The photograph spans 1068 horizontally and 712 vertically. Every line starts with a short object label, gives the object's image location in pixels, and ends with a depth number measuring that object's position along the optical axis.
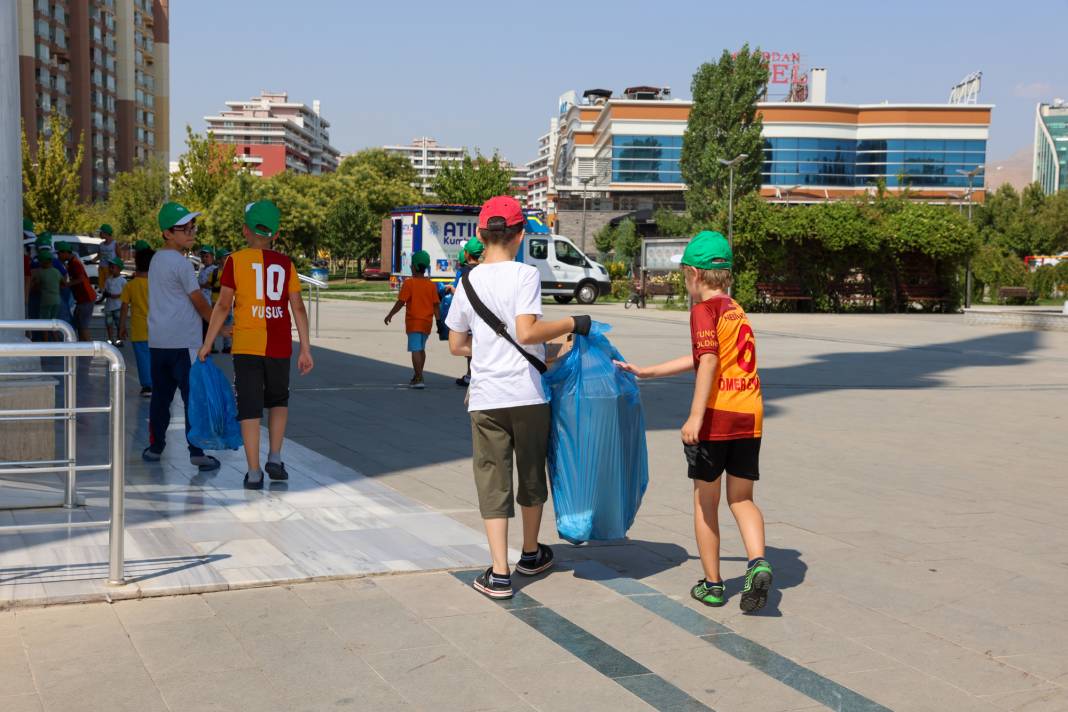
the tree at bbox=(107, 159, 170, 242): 74.69
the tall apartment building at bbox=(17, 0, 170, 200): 89.06
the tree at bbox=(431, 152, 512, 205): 64.25
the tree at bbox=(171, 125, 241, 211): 59.69
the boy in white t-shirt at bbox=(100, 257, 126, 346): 17.55
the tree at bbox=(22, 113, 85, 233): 46.19
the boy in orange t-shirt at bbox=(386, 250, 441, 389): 12.71
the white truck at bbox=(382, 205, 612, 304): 34.97
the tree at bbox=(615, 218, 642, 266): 68.75
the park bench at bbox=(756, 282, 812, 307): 35.72
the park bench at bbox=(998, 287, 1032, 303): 40.97
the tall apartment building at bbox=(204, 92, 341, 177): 171.88
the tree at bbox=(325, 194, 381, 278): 71.00
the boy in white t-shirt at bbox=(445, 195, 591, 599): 4.69
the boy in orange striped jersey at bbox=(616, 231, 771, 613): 4.50
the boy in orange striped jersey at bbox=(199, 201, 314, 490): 6.72
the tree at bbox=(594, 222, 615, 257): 79.31
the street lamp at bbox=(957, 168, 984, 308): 38.04
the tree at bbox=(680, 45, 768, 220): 67.44
